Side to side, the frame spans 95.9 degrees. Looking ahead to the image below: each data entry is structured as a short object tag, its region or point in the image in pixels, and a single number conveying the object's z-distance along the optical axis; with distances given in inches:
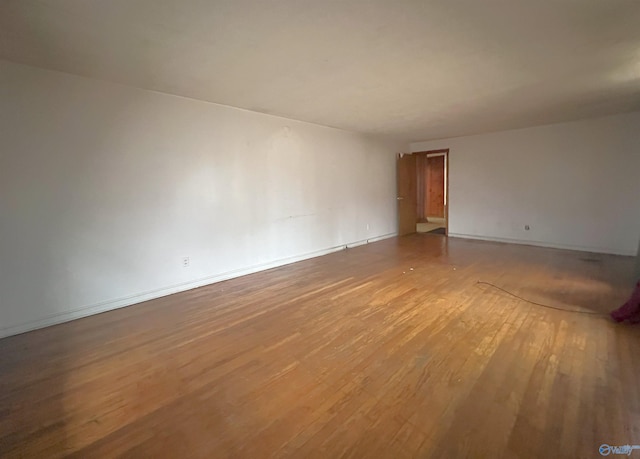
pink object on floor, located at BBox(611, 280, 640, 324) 99.3
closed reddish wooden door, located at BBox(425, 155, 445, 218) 417.1
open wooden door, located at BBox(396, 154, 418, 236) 280.7
